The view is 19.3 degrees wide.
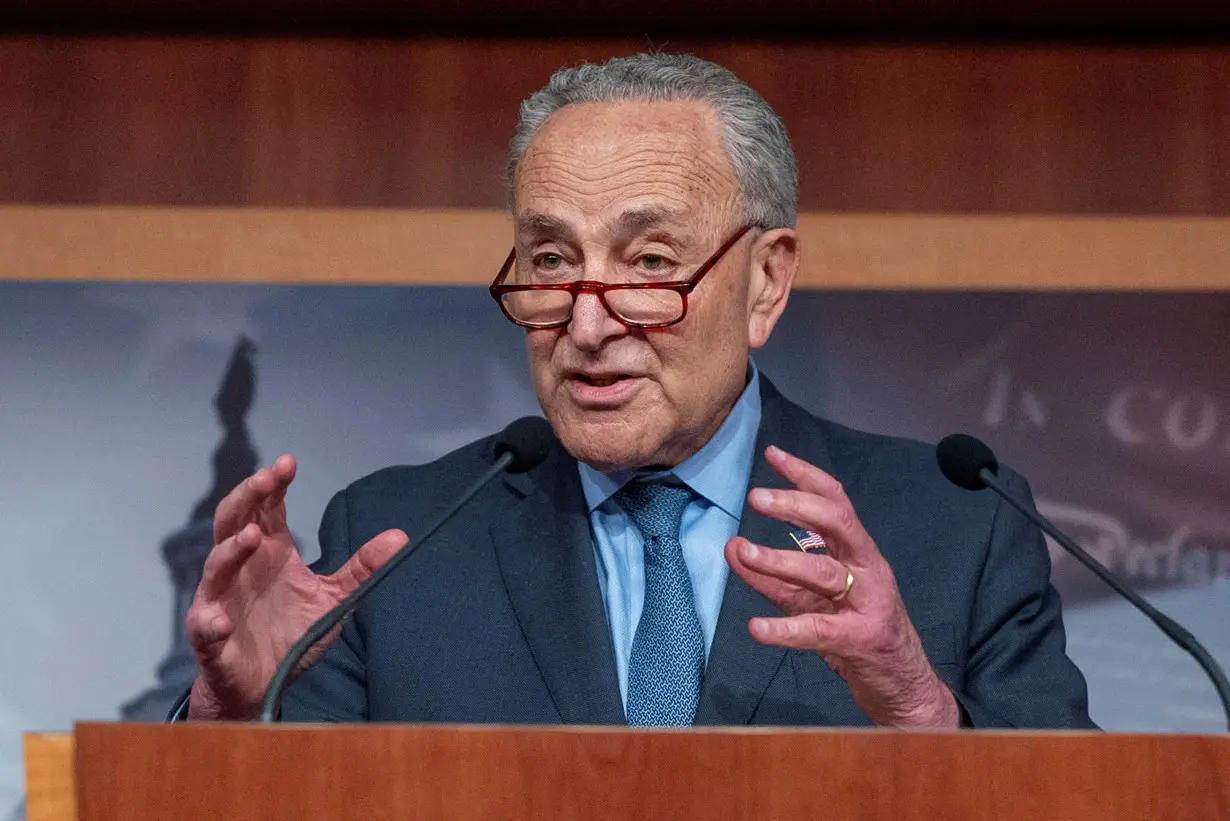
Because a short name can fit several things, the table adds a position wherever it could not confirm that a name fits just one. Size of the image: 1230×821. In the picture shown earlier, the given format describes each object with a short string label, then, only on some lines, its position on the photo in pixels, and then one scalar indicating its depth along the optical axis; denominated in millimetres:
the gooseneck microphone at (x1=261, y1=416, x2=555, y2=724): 1737
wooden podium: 1614
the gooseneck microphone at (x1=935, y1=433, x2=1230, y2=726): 1745
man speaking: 1929
